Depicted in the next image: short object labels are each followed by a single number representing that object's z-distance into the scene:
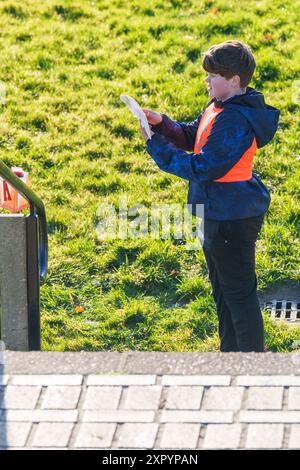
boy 9.78
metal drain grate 12.34
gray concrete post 10.99
